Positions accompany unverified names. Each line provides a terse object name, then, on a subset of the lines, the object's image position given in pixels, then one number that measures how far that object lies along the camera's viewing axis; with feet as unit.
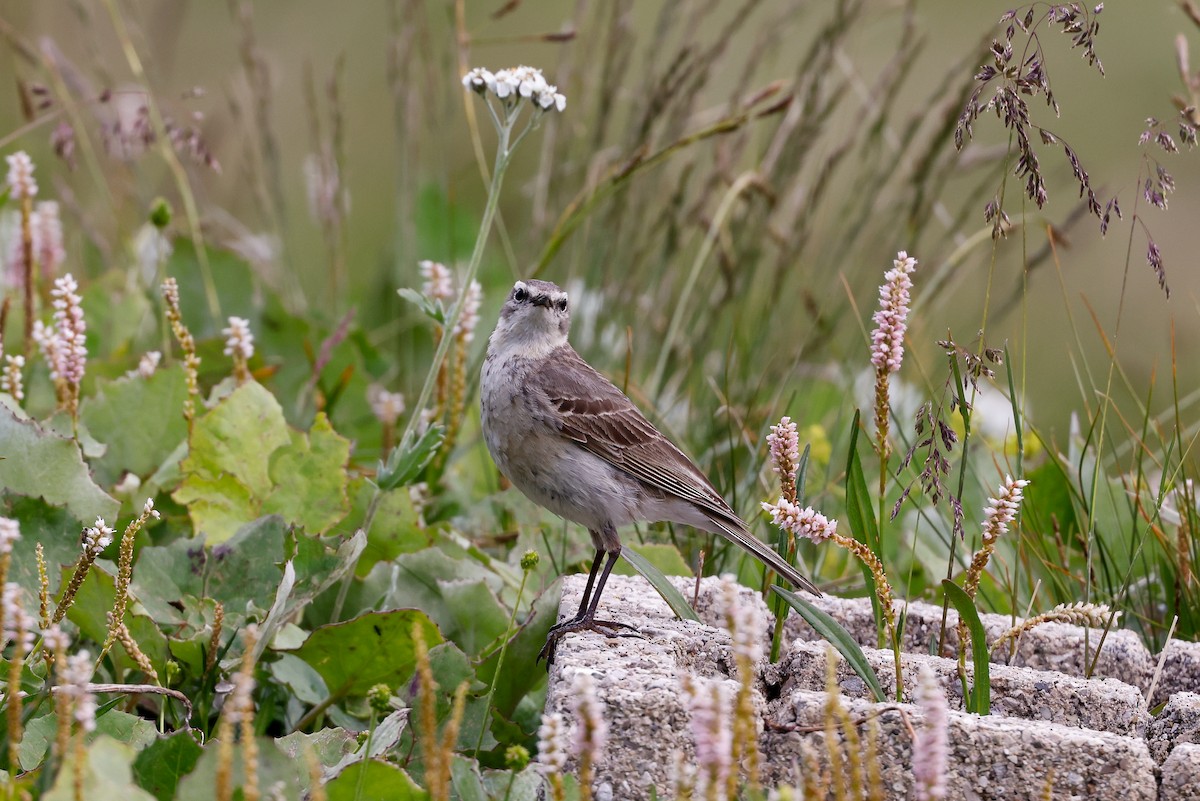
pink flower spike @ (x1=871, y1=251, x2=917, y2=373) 17.08
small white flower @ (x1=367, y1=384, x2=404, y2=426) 29.09
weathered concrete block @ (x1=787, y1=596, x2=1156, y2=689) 19.98
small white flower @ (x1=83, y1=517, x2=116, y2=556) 15.65
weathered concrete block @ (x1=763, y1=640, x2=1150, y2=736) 17.61
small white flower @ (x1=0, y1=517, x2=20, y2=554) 13.21
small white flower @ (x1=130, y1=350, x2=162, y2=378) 25.77
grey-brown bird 23.99
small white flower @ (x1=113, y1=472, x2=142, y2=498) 24.49
